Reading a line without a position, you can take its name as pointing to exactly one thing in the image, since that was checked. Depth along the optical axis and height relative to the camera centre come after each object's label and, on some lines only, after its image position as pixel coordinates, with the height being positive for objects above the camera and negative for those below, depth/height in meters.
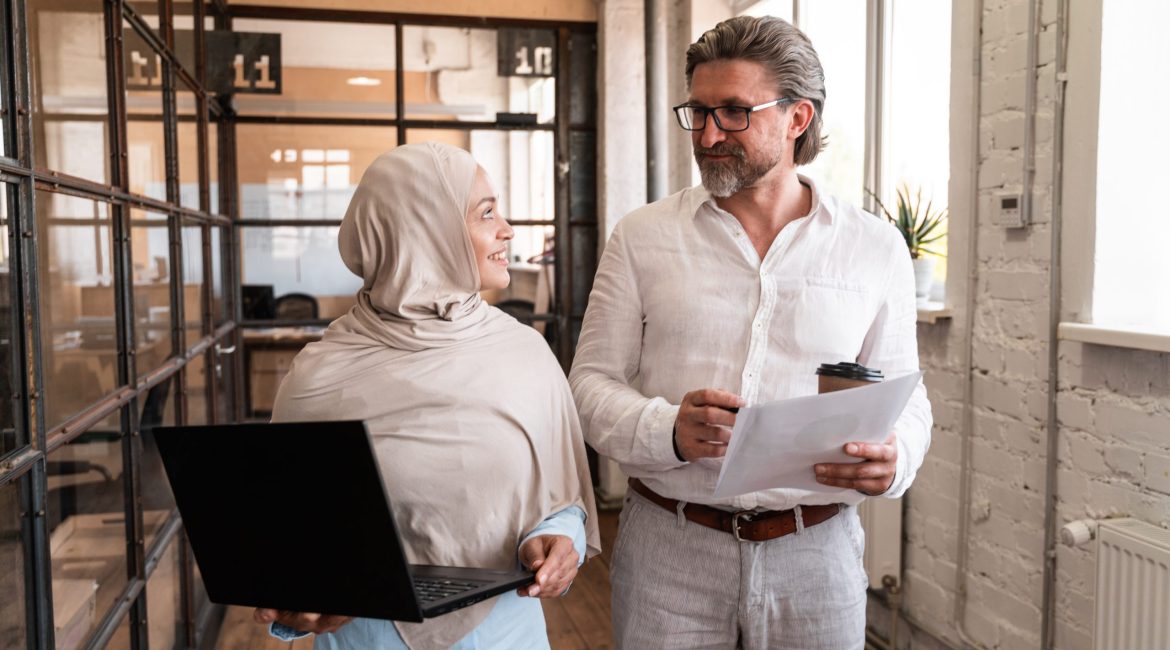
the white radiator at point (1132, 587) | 1.91 -0.65
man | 1.66 -0.15
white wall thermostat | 2.38 +0.12
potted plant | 2.96 +0.08
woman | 1.43 -0.20
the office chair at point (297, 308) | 5.22 -0.25
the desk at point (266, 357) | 5.20 -0.50
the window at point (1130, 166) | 2.13 +0.20
